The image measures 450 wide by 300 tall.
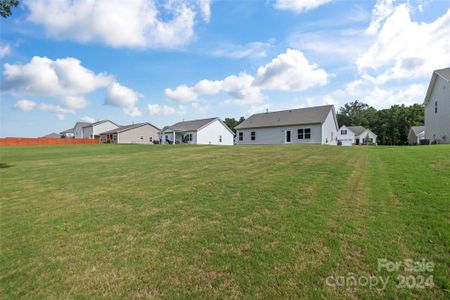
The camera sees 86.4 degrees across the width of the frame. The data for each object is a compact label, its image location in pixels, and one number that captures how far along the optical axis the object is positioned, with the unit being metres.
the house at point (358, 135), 54.34
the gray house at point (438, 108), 21.91
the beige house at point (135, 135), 46.03
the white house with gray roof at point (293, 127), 28.08
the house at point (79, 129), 61.31
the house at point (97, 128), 55.97
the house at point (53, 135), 96.11
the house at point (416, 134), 45.84
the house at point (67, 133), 74.62
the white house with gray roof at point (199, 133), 38.81
